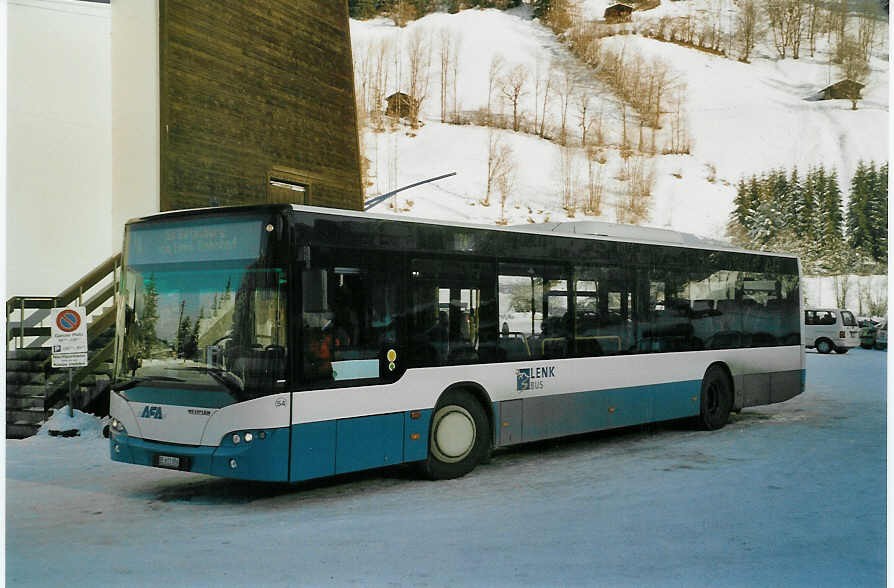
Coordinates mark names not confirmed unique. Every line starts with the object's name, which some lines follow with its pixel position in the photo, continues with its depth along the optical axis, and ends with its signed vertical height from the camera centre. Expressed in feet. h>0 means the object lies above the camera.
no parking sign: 44.09 -0.34
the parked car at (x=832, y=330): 123.65 -1.42
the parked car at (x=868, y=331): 129.59 -1.68
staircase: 45.11 -1.66
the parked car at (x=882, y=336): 125.08 -2.28
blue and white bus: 28.40 -0.51
